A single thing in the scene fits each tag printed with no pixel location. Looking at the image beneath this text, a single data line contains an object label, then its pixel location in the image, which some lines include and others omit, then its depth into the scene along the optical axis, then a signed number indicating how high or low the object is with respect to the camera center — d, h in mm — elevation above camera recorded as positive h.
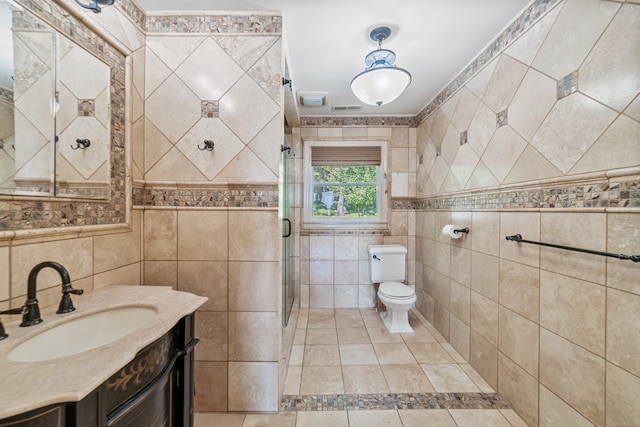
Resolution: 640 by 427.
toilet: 2314 -698
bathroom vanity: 494 -391
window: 2879 +367
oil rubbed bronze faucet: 772 -283
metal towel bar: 878 -153
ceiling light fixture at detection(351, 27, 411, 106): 1470 +838
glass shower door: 2020 -350
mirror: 833 +395
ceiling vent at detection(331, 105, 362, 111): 2594 +1146
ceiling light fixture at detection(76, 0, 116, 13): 978 +848
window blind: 2895 +691
